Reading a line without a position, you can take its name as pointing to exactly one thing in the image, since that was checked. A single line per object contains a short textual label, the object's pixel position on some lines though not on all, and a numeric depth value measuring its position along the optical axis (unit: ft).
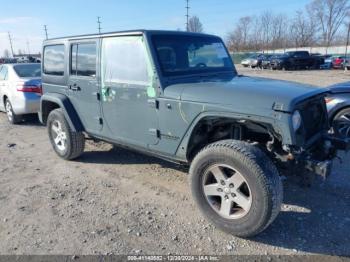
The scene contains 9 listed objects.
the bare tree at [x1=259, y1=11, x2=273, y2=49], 278.95
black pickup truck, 109.70
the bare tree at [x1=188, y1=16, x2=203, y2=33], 160.56
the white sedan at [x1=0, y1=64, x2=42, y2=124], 26.53
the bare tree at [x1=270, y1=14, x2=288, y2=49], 279.08
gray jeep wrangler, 10.28
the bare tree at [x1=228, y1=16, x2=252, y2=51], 282.69
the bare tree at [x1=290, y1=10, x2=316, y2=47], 274.98
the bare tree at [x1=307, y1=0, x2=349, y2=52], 268.37
